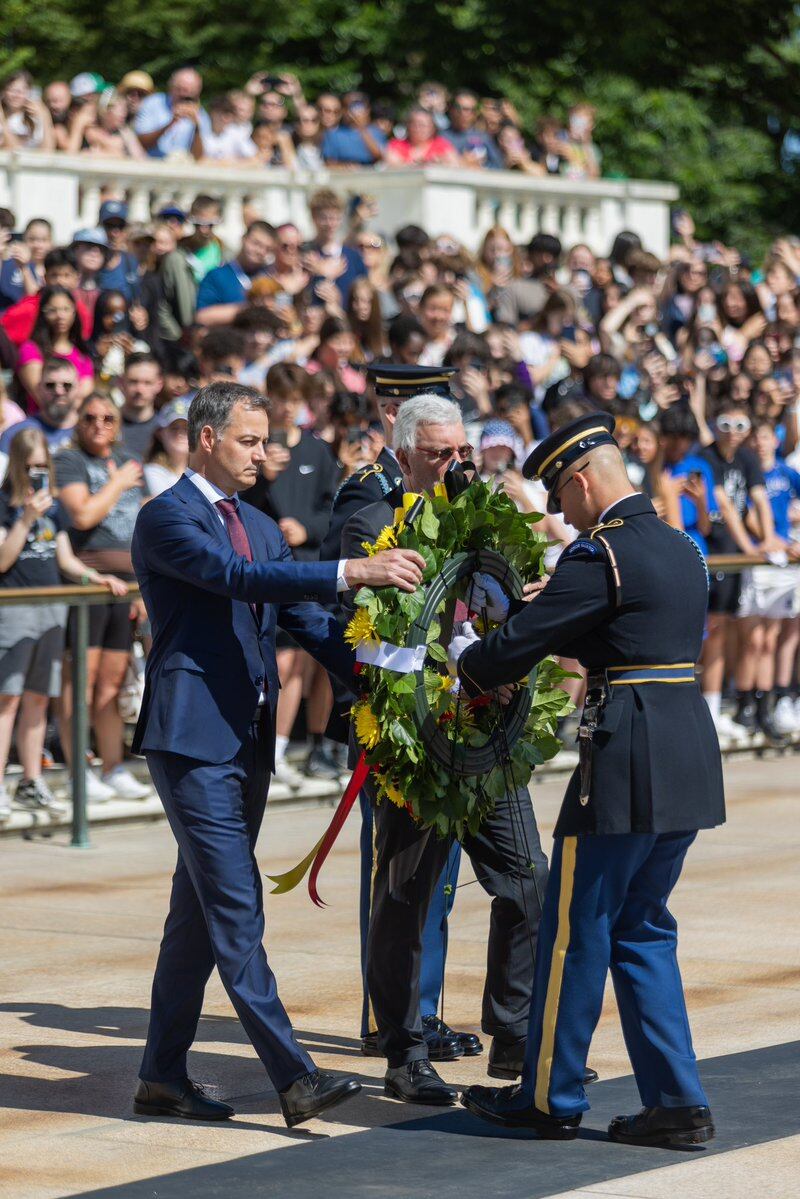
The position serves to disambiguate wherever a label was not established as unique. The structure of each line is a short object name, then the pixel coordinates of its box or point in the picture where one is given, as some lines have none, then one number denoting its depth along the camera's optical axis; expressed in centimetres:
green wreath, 1323
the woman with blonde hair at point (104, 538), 2320
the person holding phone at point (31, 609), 2237
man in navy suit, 1291
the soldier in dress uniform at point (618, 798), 1253
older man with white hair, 1373
